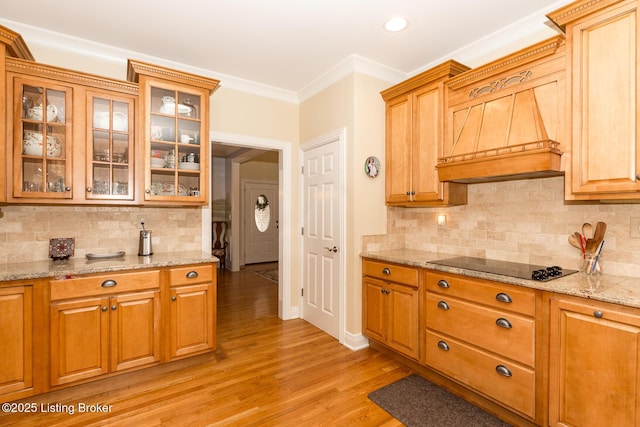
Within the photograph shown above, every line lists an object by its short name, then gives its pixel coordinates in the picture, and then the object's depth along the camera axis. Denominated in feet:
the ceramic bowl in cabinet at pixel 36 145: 7.66
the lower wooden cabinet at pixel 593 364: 5.00
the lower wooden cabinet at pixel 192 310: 8.52
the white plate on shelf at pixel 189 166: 9.41
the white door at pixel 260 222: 25.36
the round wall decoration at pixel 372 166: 10.23
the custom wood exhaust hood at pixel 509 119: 6.68
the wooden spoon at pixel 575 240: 6.98
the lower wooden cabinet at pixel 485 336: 6.24
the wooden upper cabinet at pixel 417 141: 8.95
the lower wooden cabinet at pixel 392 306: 8.56
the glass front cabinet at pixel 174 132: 8.80
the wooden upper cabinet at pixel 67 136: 7.49
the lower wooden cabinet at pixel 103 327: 7.25
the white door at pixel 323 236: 10.70
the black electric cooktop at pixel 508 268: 6.41
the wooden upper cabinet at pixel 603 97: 5.61
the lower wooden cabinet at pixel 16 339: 6.75
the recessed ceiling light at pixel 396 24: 7.97
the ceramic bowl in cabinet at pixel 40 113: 7.70
